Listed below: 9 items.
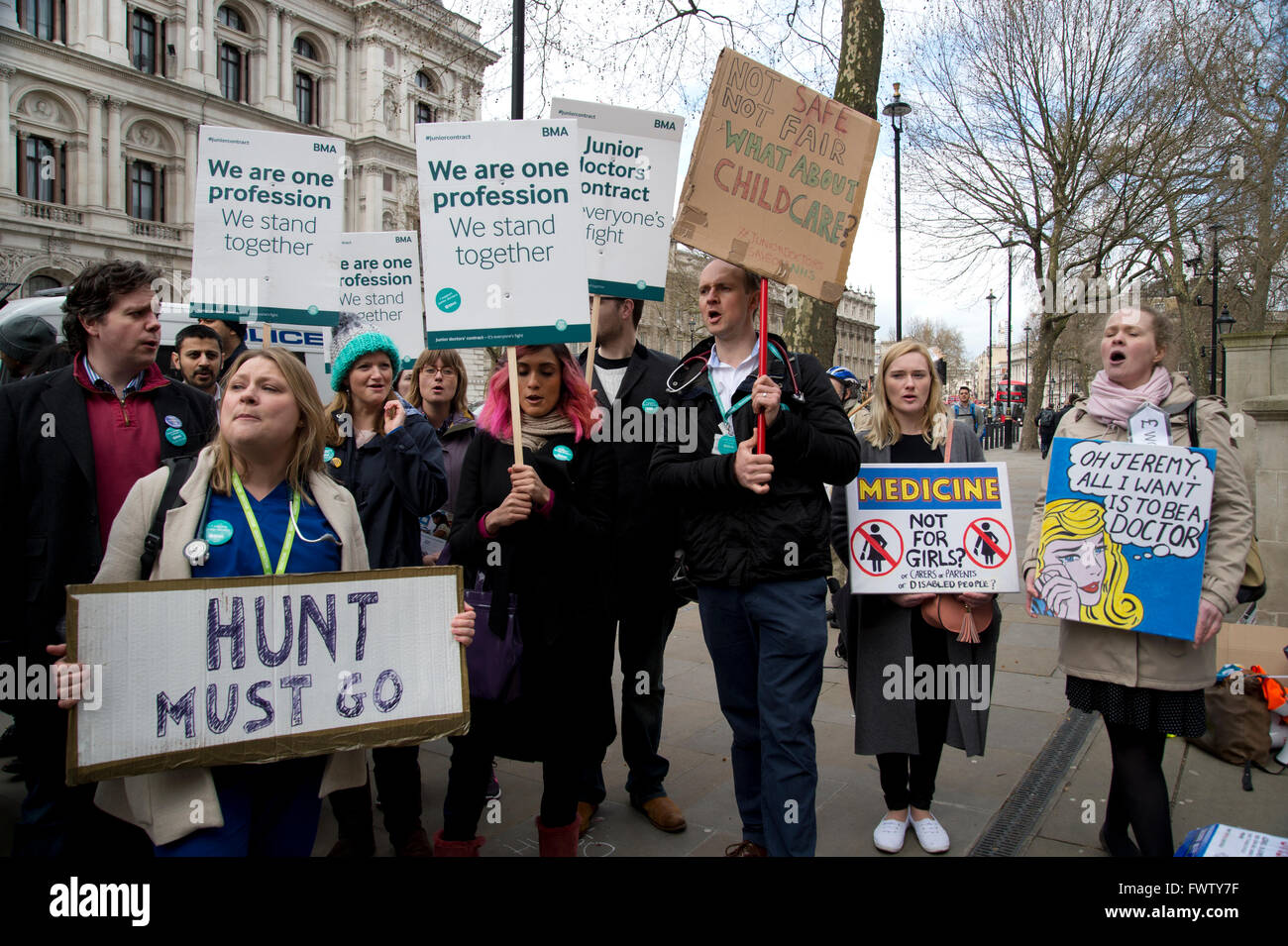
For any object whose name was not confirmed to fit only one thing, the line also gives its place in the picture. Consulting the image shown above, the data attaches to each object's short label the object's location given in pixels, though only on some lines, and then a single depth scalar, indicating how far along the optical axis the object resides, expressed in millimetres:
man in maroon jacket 2836
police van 5062
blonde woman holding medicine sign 3438
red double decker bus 52806
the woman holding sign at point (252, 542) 2186
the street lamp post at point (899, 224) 17922
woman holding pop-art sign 3018
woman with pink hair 2846
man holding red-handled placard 3031
